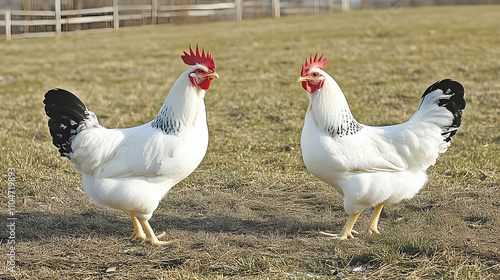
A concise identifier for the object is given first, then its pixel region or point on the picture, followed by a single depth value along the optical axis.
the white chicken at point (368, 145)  3.52
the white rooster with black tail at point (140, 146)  3.43
